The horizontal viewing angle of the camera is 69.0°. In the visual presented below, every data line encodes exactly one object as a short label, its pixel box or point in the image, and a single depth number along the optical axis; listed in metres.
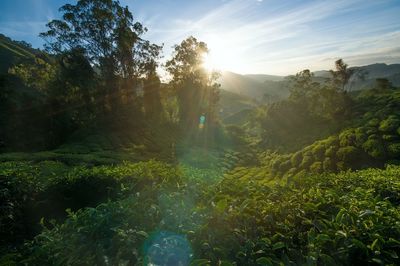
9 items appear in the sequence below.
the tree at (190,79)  57.12
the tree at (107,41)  41.38
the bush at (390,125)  27.02
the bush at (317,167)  24.92
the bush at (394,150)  22.95
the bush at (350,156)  24.25
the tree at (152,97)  48.88
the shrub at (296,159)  28.66
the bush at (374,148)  23.41
